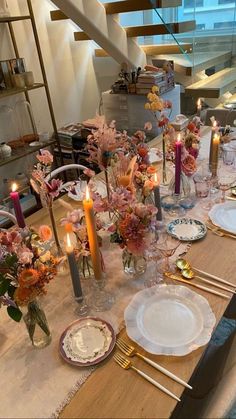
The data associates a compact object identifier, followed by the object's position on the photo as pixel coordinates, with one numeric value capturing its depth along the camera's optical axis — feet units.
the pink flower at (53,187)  3.26
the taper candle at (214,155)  4.82
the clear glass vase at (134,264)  3.28
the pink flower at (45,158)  3.30
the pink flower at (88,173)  3.70
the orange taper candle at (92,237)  2.74
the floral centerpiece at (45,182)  3.26
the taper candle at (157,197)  3.55
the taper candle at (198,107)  5.73
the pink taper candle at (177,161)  4.08
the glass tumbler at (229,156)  5.35
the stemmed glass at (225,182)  4.41
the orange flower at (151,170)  3.72
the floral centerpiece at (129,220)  2.85
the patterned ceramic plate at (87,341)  2.52
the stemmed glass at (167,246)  3.28
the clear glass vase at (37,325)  2.57
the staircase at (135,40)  7.59
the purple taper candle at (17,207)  3.04
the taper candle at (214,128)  4.89
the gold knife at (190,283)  2.98
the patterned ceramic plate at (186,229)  3.73
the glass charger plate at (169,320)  2.57
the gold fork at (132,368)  2.27
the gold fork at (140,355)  2.33
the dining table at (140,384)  2.19
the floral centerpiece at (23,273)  2.31
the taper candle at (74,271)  2.65
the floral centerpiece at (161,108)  4.37
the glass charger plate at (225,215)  3.86
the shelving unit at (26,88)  7.35
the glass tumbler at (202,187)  4.51
